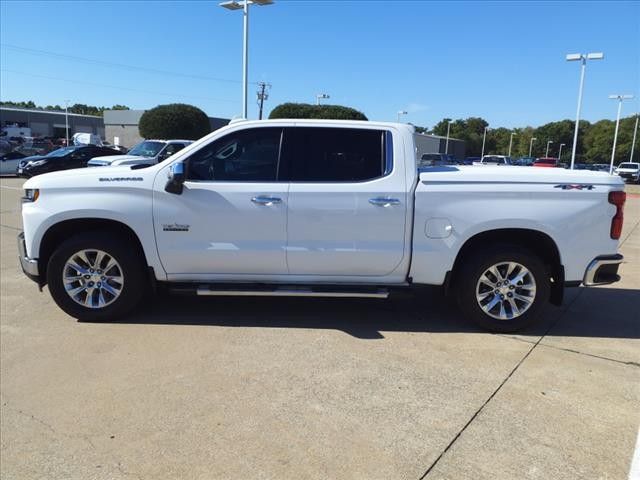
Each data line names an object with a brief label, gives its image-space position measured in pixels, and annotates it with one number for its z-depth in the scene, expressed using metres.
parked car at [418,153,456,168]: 34.07
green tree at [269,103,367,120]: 36.59
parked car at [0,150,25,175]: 23.45
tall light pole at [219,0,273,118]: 20.50
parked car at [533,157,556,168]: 41.90
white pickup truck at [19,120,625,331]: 4.58
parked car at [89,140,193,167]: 16.75
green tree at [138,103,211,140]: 41.12
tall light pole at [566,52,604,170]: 32.12
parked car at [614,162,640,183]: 40.84
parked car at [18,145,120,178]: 21.17
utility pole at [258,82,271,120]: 51.17
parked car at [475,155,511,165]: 40.25
